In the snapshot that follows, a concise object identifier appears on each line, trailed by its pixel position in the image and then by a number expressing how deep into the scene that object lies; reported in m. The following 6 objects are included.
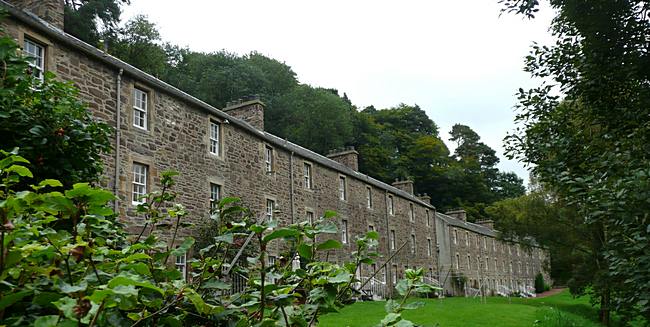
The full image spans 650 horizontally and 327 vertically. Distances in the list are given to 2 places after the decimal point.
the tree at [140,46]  37.56
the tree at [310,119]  50.19
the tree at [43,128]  5.42
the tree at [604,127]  5.91
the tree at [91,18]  32.19
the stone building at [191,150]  14.80
